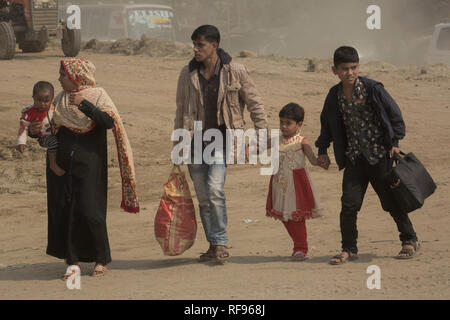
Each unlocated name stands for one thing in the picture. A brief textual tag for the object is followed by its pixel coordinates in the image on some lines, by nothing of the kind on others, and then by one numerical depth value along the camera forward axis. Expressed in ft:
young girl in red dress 38.52
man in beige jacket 37.42
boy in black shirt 36.22
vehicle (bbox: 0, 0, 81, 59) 127.85
